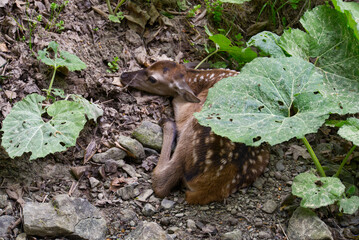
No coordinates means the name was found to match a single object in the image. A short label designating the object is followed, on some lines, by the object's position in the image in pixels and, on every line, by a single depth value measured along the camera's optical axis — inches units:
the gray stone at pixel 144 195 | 266.3
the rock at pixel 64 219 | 218.7
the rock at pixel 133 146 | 292.0
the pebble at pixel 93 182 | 266.2
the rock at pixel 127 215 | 248.1
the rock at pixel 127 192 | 264.7
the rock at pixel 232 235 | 231.5
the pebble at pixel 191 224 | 245.2
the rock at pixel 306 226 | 222.1
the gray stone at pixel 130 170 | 282.5
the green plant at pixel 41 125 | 236.5
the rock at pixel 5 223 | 219.1
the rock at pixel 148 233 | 222.4
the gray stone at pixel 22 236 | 217.7
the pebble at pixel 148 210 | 254.7
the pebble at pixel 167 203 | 263.1
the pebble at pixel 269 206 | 251.5
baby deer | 266.7
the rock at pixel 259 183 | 277.4
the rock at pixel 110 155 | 283.4
